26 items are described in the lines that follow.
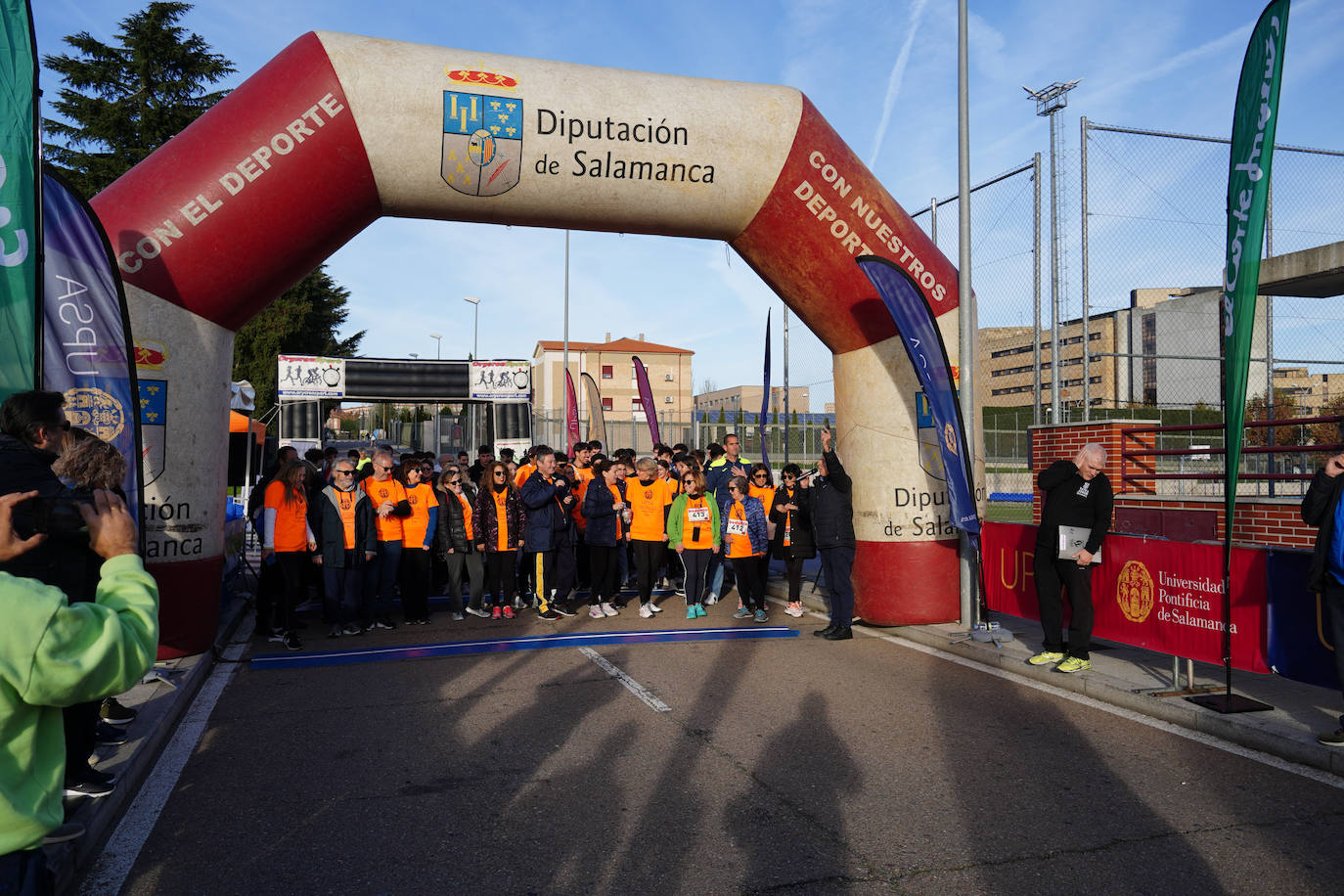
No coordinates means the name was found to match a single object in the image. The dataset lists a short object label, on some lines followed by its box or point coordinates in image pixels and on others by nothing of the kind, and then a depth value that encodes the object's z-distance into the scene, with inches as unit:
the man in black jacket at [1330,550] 203.8
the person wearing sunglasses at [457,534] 408.2
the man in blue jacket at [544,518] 403.5
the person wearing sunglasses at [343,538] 351.9
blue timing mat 319.6
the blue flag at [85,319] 238.5
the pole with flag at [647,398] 718.5
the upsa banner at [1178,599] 239.5
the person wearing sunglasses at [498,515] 406.6
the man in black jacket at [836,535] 350.6
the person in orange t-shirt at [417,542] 394.0
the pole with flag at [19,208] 180.9
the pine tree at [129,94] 1178.6
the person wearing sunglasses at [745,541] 401.7
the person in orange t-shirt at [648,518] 423.8
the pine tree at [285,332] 1325.0
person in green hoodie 73.4
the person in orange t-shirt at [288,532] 345.1
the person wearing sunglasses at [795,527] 406.6
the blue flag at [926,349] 332.2
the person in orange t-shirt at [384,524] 382.0
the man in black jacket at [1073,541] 274.8
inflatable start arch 300.7
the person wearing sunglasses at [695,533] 417.1
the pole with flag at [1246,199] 214.7
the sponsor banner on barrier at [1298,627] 223.3
